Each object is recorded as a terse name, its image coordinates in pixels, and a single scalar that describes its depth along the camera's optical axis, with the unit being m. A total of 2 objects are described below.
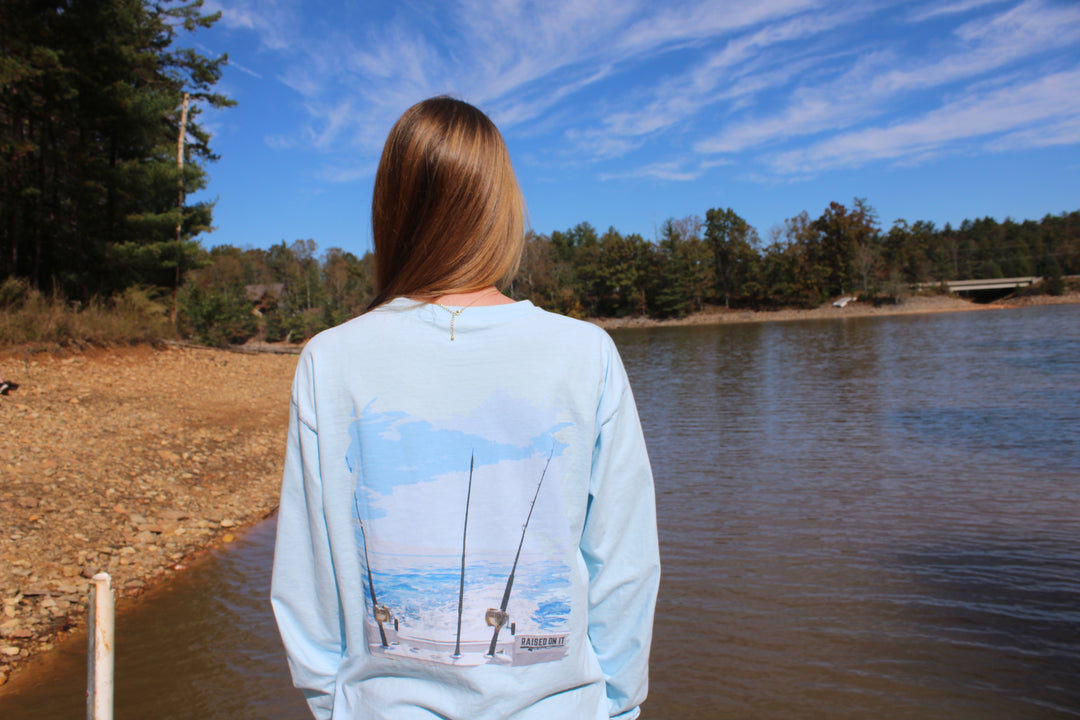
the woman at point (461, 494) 1.04
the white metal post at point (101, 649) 1.18
